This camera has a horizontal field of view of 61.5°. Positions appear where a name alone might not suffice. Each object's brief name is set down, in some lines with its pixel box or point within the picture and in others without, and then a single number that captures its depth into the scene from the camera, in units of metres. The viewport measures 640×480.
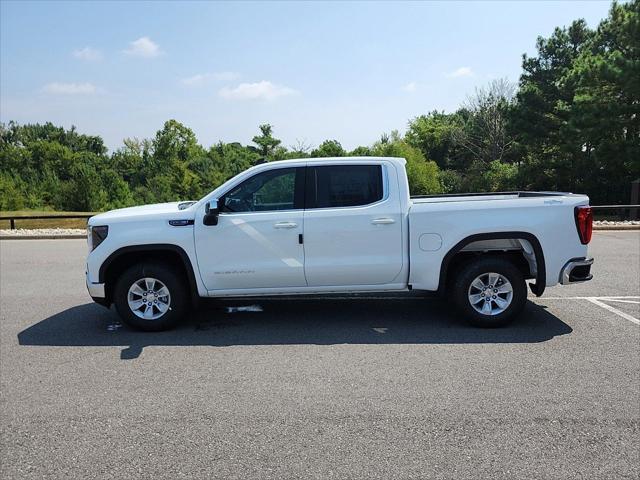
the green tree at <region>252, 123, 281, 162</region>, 76.81
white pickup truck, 5.95
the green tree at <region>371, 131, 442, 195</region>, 44.34
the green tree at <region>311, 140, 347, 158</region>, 58.41
